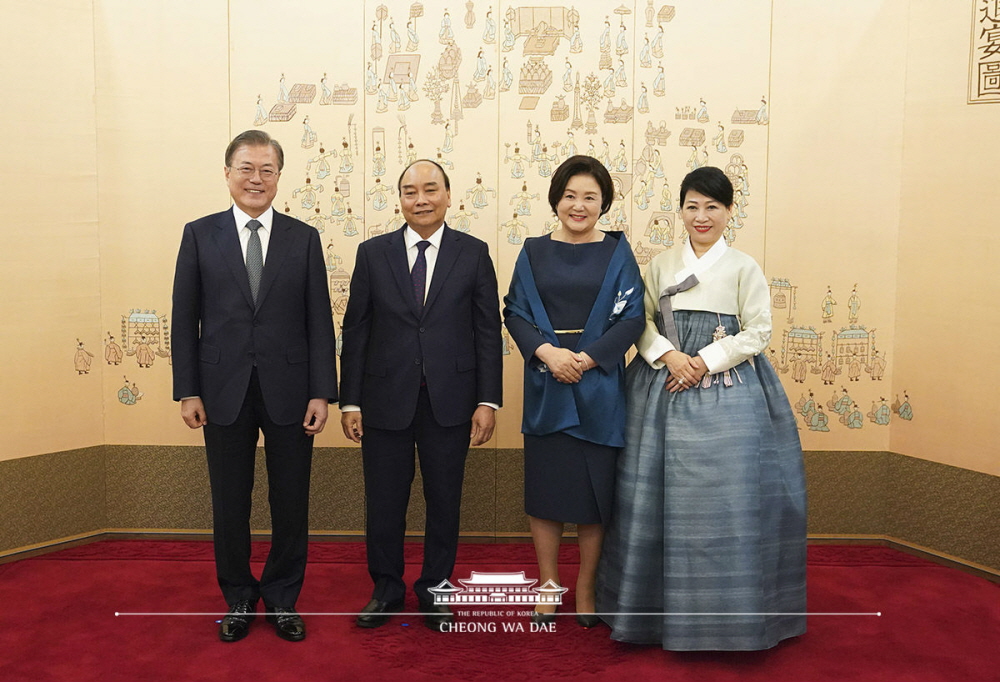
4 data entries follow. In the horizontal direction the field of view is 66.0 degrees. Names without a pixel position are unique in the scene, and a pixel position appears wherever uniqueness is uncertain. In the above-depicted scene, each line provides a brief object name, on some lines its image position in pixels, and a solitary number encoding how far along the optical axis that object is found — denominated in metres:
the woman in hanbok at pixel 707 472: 2.73
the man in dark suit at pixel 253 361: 2.86
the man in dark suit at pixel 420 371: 2.98
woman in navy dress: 2.89
